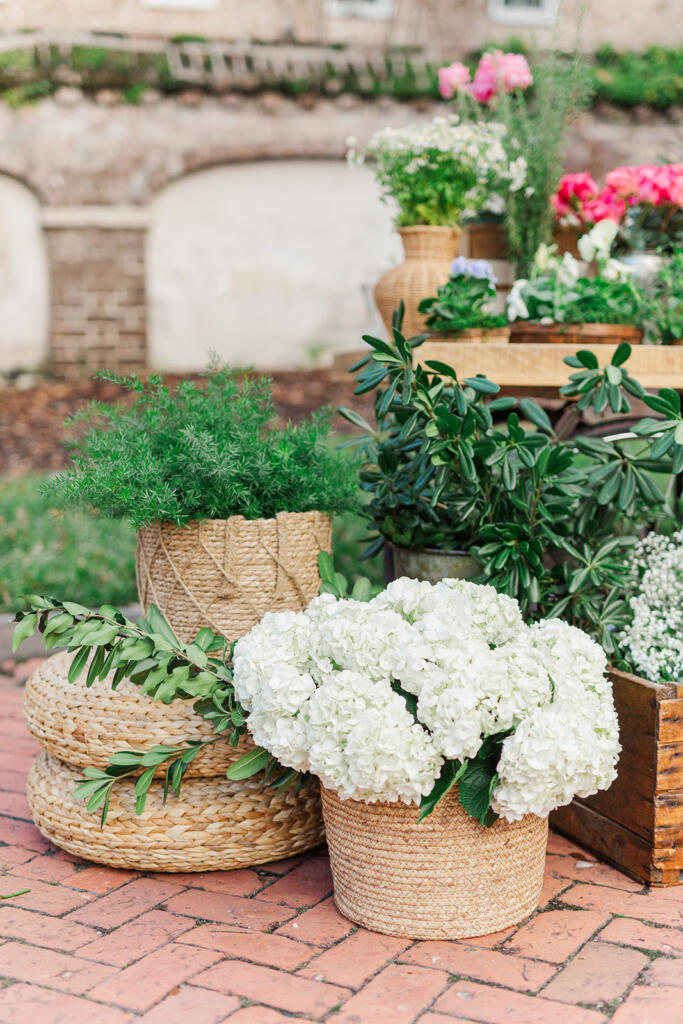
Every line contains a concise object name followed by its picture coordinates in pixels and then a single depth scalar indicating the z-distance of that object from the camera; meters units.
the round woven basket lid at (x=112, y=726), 2.43
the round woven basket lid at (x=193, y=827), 2.44
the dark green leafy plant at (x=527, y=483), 2.47
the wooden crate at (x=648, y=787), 2.33
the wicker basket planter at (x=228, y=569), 2.54
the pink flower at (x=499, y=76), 3.73
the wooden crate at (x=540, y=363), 2.95
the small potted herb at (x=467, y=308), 3.09
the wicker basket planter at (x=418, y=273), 3.40
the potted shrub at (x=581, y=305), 3.08
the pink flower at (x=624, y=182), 3.45
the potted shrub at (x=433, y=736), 2.02
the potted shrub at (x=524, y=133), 3.74
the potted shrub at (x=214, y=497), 2.49
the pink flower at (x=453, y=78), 3.87
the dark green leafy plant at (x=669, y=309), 3.05
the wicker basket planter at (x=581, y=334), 3.05
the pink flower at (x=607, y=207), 3.50
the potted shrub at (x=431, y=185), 3.37
